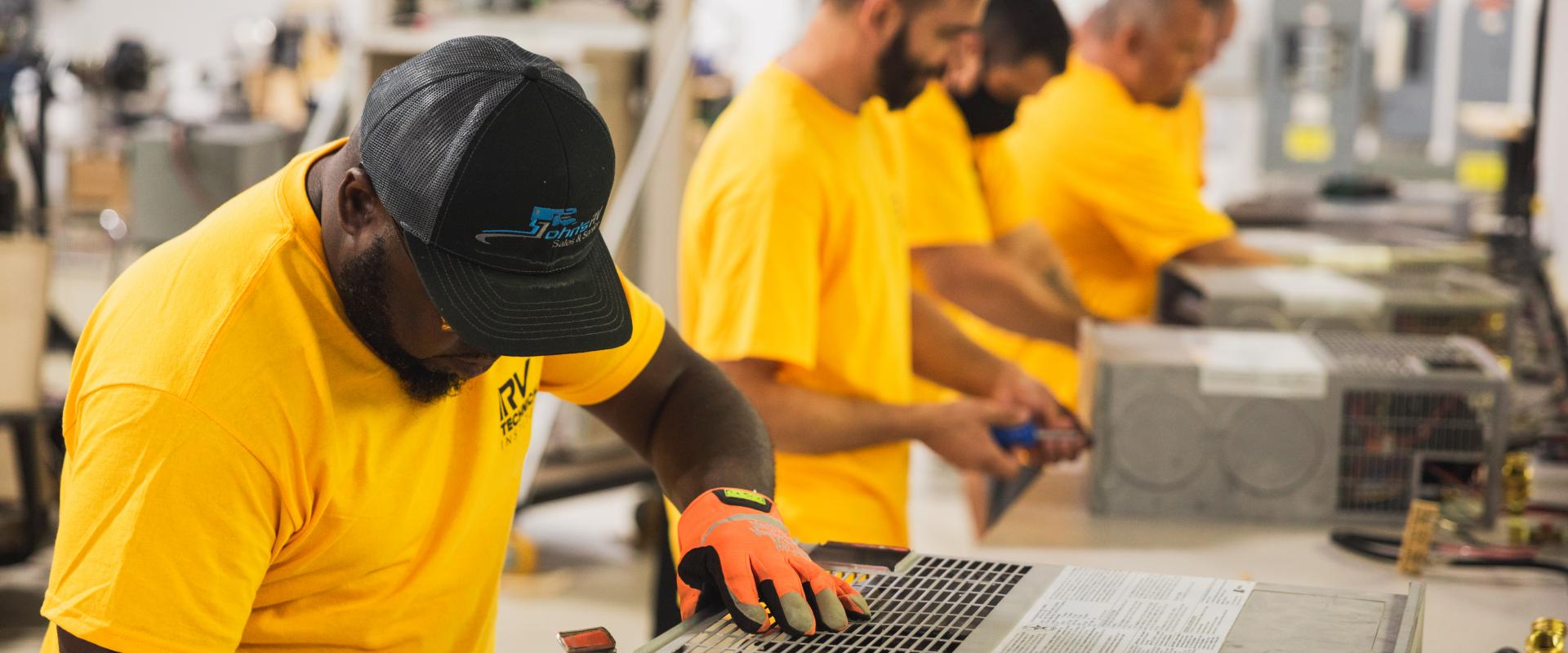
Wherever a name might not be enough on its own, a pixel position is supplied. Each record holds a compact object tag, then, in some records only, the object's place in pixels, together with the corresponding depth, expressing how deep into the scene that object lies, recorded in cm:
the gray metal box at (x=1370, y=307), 257
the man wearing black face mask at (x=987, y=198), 259
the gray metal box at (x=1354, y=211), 419
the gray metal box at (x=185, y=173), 533
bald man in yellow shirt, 311
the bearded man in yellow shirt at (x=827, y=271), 188
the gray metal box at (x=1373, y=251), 306
